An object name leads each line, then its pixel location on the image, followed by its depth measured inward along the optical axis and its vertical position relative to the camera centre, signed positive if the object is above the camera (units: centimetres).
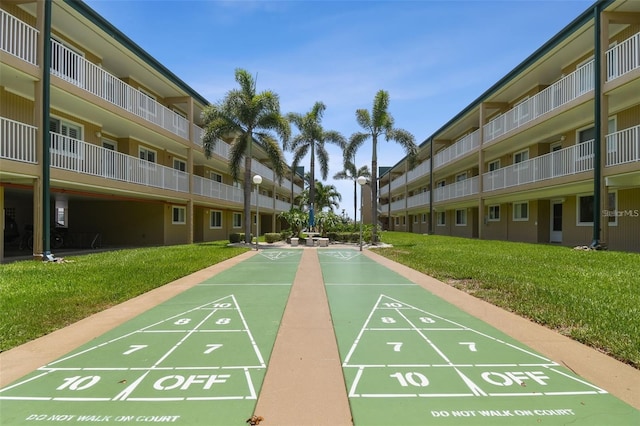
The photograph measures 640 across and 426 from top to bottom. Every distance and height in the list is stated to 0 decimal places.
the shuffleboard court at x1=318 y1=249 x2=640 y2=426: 306 -155
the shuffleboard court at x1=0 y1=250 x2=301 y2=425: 312 -156
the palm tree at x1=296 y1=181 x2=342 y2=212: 4850 +293
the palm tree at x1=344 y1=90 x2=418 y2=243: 2366 +538
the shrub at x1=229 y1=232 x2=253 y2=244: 2217 -116
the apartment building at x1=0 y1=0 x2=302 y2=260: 1192 +360
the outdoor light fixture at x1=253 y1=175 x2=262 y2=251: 2062 +208
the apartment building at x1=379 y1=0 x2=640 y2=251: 1441 +415
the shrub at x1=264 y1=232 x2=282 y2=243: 2488 -129
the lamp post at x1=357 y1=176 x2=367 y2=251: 2007 +200
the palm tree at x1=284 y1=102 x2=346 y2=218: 3072 +655
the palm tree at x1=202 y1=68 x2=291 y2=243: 2173 +546
